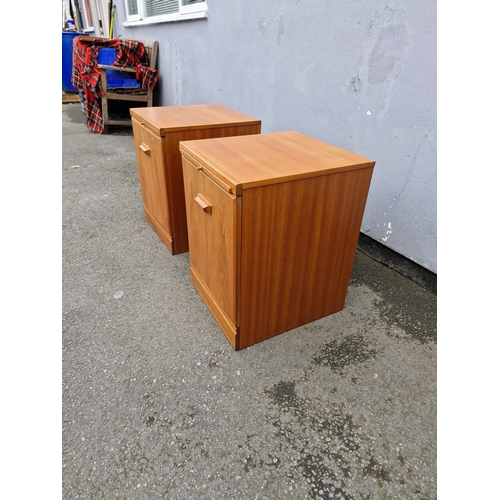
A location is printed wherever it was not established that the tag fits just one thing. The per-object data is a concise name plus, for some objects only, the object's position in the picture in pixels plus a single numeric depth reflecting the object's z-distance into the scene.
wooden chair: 3.73
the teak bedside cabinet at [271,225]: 1.05
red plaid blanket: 3.59
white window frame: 2.88
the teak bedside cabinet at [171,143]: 1.56
